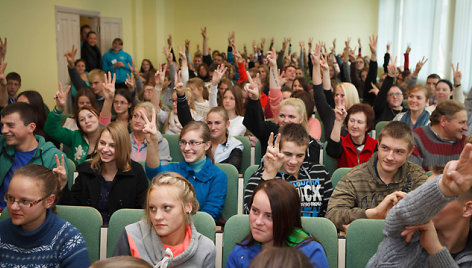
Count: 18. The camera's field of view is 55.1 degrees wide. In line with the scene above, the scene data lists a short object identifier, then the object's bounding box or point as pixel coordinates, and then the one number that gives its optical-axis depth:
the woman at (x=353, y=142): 3.63
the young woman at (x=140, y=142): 4.14
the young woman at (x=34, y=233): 2.14
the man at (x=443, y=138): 3.67
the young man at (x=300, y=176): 2.83
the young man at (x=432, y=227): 1.57
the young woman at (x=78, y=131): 3.97
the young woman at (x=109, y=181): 2.99
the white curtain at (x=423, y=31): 8.88
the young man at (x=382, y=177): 2.67
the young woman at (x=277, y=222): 2.05
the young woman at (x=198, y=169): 3.04
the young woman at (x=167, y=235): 2.14
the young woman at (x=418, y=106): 4.68
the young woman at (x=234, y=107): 4.91
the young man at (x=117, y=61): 10.47
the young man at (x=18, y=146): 3.18
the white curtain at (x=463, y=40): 7.63
